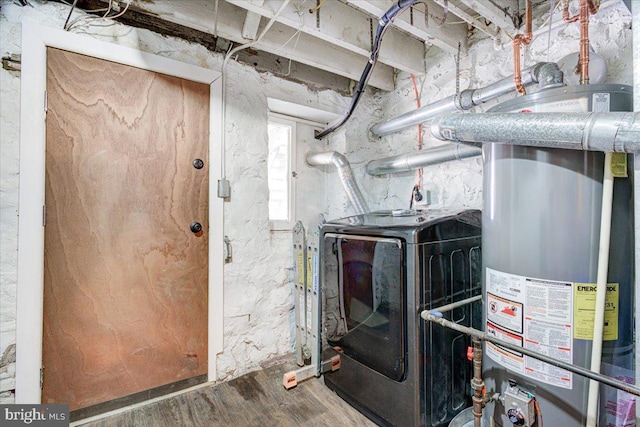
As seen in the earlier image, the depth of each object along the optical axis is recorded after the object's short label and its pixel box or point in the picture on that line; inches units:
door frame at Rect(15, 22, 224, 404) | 51.2
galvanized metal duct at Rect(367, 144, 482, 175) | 63.0
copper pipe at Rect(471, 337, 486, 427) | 35.7
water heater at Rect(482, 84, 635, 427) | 33.0
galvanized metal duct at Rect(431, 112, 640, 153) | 28.0
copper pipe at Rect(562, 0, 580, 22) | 42.7
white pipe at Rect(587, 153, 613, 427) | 31.8
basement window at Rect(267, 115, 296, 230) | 91.5
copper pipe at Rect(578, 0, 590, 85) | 36.8
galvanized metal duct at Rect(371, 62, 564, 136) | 38.3
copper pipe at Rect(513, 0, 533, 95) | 47.0
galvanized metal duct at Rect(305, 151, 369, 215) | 79.4
